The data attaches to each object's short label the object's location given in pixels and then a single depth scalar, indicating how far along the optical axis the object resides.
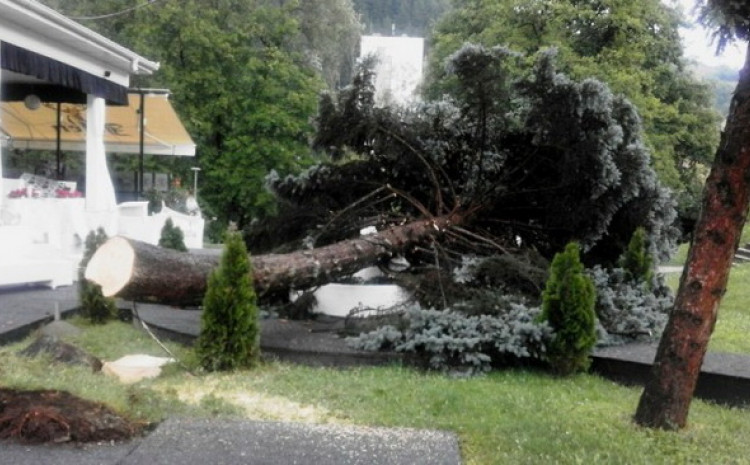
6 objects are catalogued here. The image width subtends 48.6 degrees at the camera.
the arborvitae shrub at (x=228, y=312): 6.06
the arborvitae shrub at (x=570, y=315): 6.45
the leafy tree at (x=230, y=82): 26.19
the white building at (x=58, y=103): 9.65
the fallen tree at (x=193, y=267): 5.74
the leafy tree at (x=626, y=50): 23.17
